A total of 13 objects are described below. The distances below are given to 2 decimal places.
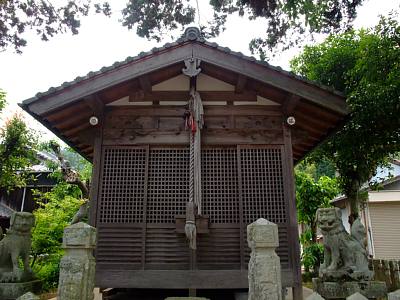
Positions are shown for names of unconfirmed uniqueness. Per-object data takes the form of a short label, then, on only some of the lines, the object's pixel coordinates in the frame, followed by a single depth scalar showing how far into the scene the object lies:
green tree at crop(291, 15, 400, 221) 8.28
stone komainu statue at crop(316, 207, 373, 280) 5.46
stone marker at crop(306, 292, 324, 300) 3.69
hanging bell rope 6.57
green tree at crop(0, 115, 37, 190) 13.87
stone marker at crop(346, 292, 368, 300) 3.69
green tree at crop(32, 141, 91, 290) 12.98
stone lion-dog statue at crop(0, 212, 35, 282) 5.71
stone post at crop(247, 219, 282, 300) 4.10
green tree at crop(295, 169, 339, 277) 16.39
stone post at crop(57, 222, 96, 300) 4.15
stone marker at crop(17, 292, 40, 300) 3.82
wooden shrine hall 7.11
